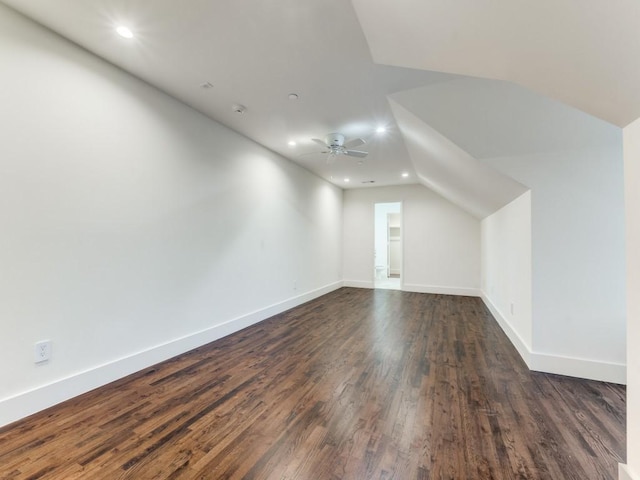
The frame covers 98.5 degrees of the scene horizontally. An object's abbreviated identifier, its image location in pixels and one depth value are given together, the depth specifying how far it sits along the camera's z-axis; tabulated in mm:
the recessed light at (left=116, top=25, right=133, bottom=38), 1948
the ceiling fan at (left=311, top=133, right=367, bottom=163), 3700
